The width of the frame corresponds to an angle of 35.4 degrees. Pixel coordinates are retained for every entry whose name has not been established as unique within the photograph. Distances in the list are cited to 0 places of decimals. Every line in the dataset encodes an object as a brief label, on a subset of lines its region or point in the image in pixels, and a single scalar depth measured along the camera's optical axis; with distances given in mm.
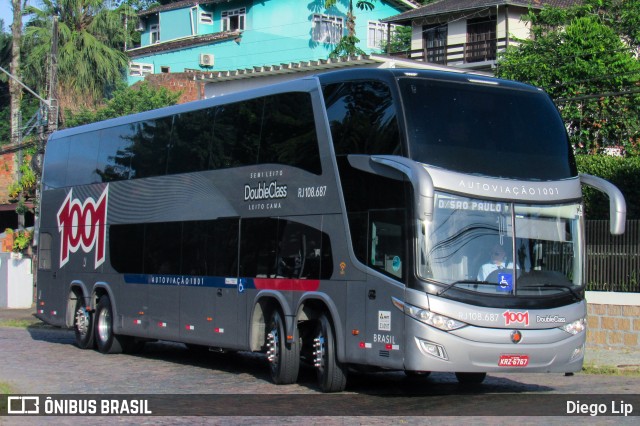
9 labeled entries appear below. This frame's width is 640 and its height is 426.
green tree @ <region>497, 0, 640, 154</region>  32281
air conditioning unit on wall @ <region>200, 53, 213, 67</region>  54656
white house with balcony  47000
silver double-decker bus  12016
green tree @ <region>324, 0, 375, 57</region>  52219
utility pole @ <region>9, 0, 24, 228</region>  50875
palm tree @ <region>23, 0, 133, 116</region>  51375
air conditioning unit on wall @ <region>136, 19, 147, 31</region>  66938
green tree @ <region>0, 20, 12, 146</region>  62156
